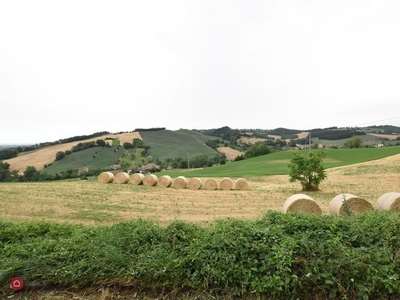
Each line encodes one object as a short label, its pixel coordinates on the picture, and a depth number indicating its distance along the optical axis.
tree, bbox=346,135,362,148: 73.53
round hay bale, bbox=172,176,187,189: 22.91
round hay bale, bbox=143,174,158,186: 24.12
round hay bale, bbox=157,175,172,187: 23.62
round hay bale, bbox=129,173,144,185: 24.72
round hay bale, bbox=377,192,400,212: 9.74
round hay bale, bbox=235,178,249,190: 22.25
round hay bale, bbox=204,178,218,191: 22.34
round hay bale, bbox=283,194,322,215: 10.42
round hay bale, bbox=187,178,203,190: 22.27
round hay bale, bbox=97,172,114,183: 25.93
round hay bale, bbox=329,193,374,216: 9.86
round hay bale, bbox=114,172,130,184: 25.49
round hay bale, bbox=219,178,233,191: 22.09
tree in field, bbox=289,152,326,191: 19.89
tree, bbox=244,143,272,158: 66.62
